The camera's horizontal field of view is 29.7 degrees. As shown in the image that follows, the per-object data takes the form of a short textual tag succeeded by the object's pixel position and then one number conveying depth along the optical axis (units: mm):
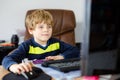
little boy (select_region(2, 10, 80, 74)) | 1597
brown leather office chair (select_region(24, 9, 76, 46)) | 2502
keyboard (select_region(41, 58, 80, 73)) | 1198
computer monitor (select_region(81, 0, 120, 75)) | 756
